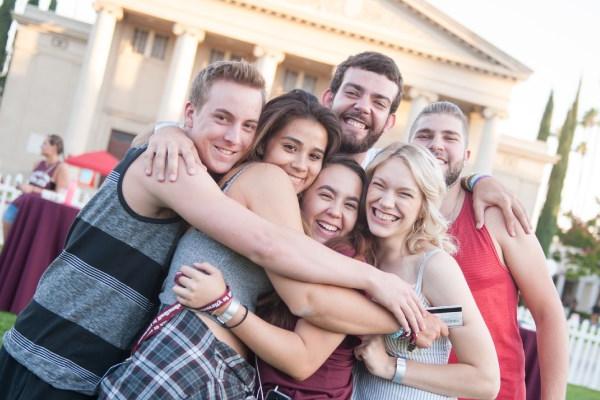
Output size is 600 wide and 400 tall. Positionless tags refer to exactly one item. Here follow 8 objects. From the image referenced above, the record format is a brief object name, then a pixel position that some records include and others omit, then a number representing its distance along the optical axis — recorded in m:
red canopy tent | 15.14
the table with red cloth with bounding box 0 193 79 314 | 8.56
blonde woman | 2.45
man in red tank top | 2.96
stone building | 30.83
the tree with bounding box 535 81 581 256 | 36.75
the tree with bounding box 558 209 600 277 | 35.38
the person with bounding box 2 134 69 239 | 10.42
